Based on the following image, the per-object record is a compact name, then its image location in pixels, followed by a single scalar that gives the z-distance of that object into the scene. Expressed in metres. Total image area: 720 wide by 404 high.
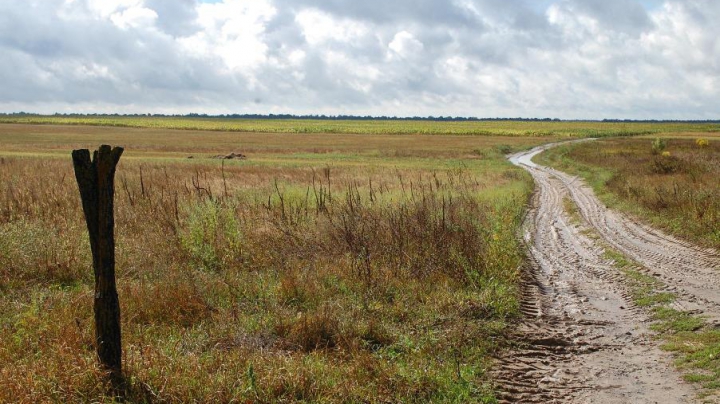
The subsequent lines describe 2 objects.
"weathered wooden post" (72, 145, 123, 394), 5.29
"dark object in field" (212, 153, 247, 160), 51.54
